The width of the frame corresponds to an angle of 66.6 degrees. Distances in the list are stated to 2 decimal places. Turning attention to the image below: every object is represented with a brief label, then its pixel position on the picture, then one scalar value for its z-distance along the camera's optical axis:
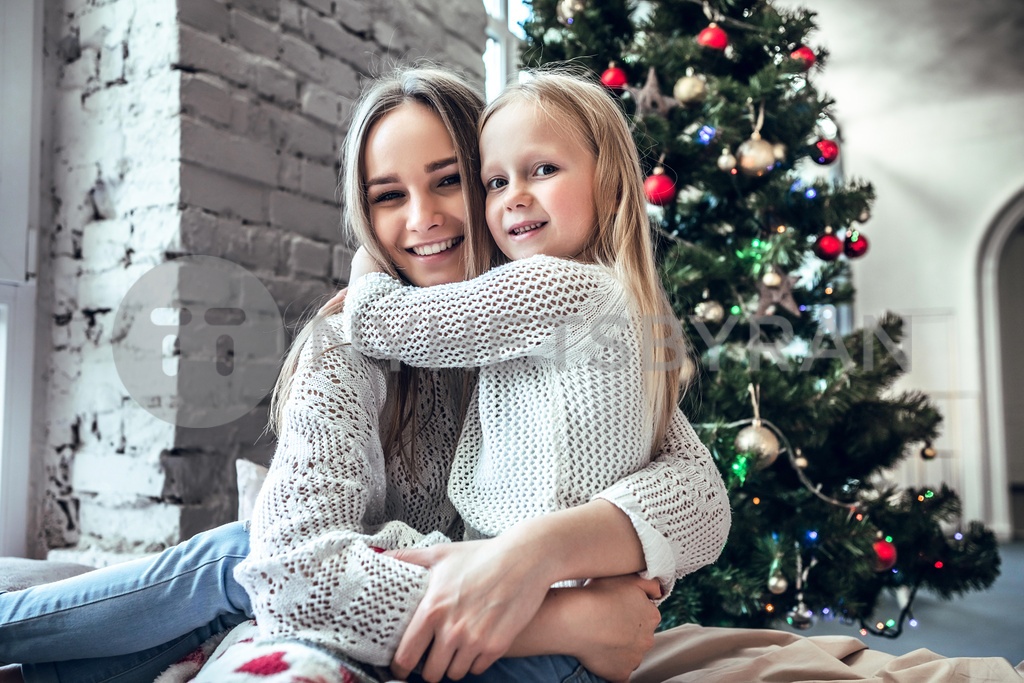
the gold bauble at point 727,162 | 1.66
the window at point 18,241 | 1.51
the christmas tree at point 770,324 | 1.62
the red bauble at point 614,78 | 1.72
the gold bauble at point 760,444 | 1.54
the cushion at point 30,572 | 1.15
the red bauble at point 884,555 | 1.60
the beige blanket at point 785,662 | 0.99
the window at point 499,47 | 2.67
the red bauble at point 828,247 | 1.73
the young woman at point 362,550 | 0.76
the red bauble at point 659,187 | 1.65
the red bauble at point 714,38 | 1.68
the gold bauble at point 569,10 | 1.77
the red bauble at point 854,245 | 1.78
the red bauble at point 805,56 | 1.72
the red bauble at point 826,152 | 1.78
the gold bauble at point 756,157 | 1.64
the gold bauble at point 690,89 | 1.67
